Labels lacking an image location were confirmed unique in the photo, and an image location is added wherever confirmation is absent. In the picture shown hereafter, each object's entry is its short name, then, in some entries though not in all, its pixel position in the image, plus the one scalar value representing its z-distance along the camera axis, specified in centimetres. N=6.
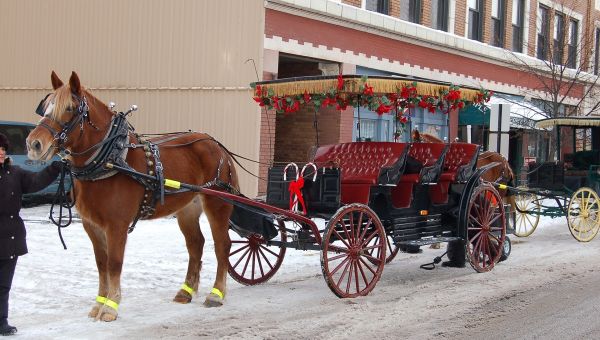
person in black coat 636
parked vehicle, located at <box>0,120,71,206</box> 1465
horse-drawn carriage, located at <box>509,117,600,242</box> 1377
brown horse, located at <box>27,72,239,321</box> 664
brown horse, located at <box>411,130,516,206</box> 1300
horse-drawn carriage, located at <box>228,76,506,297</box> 842
